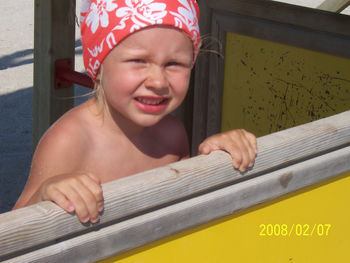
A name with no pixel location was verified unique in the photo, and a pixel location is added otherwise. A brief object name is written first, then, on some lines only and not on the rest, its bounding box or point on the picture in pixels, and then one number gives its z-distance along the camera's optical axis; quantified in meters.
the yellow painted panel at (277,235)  1.07
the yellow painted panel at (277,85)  2.57
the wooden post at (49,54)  2.49
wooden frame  2.54
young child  1.44
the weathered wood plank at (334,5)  2.84
